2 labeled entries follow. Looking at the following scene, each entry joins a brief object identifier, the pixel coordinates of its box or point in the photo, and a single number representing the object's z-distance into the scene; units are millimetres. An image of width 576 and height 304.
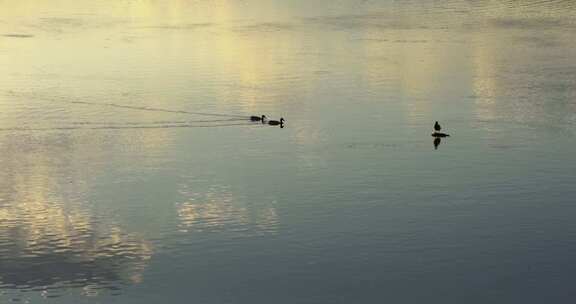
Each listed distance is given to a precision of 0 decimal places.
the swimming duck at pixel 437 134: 70375
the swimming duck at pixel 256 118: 75081
